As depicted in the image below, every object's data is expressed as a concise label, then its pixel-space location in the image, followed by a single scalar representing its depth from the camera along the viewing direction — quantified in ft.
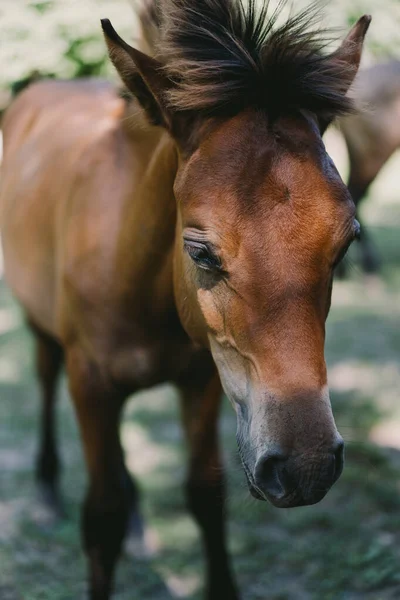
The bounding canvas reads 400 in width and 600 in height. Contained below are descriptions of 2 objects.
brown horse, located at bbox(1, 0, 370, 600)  4.81
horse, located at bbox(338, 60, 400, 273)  22.03
